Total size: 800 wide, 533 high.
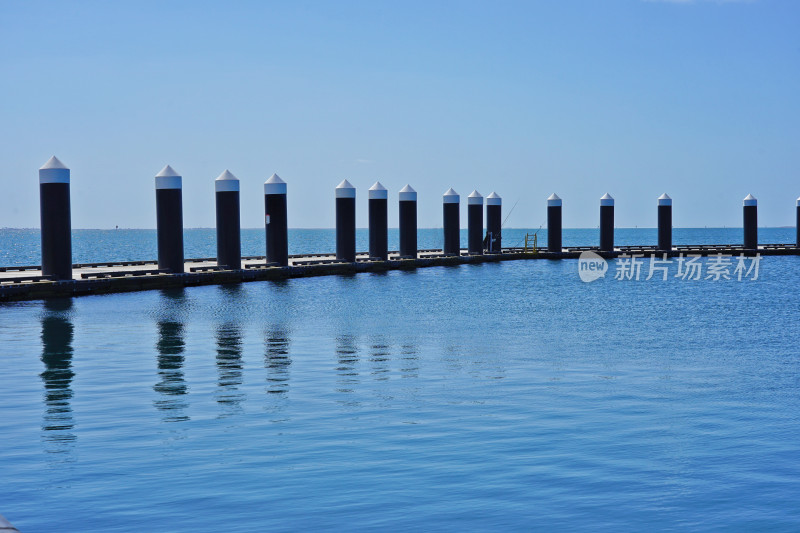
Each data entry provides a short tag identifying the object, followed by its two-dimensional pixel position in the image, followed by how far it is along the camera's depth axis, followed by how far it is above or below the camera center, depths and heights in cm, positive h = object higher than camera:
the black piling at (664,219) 6334 -20
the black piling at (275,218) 4159 +2
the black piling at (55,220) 3094 +0
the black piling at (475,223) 5744 -35
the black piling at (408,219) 5125 -10
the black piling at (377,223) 4878 -26
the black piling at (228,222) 3894 -13
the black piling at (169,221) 3566 -7
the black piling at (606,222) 6284 -37
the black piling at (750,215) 6556 +3
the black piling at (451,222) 5516 -27
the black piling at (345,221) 4603 -14
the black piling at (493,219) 6097 -12
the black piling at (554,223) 6228 -41
